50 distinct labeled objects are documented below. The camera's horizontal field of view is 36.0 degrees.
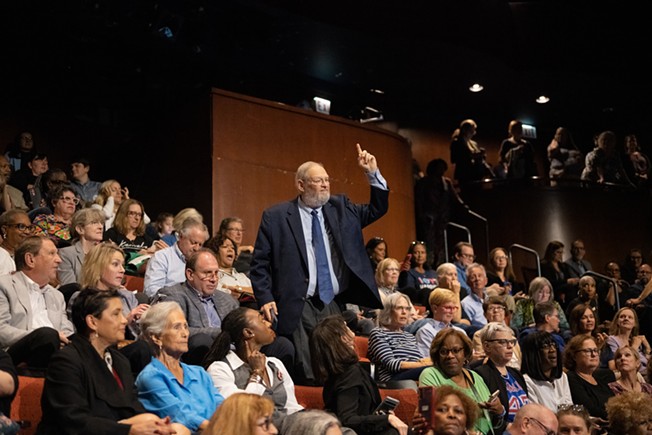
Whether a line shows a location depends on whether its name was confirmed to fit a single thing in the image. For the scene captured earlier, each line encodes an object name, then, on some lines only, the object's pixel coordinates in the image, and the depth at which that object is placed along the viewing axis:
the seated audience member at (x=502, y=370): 5.14
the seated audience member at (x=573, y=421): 4.50
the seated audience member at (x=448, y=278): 7.27
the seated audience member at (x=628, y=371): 5.91
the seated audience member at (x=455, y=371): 4.79
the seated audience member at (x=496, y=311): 6.32
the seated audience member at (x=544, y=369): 5.43
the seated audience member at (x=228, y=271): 6.20
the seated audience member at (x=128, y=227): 6.98
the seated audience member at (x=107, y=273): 4.90
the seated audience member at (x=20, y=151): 9.03
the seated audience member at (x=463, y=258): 8.54
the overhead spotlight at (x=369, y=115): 12.27
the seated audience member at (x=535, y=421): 4.45
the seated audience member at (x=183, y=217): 6.35
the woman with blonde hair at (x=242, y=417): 3.02
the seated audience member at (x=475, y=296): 7.20
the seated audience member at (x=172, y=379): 3.73
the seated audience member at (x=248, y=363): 4.24
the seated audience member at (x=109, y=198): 7.89
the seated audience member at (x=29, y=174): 8.25
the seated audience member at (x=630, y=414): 4.80
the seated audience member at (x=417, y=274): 8.14
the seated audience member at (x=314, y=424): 3.28
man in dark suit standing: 4.93
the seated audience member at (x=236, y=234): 6.80
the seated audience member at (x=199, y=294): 4.92
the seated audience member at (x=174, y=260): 5.66
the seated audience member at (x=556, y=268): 9.85
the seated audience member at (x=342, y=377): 4.17
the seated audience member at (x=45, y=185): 7.93
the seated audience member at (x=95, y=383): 3.32
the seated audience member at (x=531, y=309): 7.43
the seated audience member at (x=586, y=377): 5.59
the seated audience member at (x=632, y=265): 10.83
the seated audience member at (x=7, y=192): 7.41
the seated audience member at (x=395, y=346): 5.23
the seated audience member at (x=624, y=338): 6.82
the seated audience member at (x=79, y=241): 5.69
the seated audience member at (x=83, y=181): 8.56
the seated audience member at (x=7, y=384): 3.44
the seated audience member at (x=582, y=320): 6.77
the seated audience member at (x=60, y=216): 6.70
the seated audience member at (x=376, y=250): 8.00
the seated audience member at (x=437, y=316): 5.88
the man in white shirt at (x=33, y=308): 4.03
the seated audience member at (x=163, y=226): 7.74
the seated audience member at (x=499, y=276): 8.11
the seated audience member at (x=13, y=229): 5.87
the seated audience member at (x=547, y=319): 6.83
